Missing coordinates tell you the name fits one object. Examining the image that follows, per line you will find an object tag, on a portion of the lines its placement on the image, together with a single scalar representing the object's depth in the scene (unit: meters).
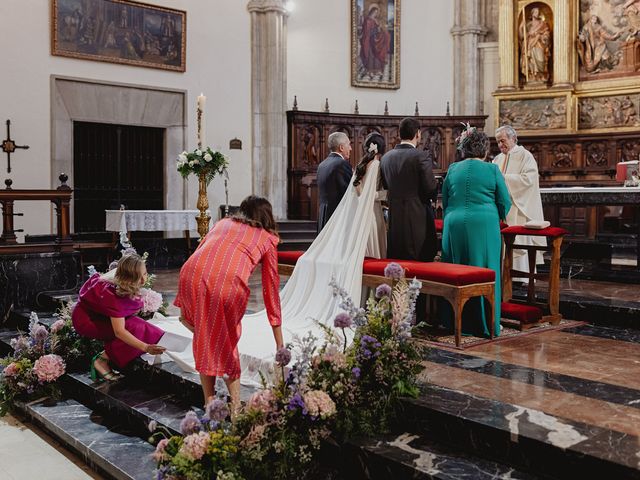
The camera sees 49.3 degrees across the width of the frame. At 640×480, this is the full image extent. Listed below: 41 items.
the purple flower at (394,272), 3.81
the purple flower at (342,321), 3.44
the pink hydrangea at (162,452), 3.37
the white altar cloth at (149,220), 10.38
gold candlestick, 8.27
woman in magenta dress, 5.08
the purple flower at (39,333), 5.58
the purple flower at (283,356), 3.26
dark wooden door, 11.66
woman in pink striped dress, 3.88
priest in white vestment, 7.10
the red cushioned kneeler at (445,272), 4.95
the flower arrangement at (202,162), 8.31
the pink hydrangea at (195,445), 3.19
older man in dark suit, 6.79
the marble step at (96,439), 4.19
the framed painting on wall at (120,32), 11.15
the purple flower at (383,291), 3.76
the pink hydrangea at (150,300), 5.79
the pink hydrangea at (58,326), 5.82
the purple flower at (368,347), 3.64
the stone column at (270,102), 13.26
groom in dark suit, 5.72
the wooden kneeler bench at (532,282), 5.73
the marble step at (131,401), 4.64
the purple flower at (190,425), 3.21
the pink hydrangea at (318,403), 3.31
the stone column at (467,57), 14.78
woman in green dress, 5.52
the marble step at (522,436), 2.97
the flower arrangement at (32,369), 5.54
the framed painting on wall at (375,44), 14.36
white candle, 7.98
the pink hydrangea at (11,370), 5.55
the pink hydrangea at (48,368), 5.52
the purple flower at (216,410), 3.19
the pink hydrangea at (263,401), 3.34
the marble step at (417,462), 3.18
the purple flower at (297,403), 3.32
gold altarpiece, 12.49
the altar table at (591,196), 7.42
